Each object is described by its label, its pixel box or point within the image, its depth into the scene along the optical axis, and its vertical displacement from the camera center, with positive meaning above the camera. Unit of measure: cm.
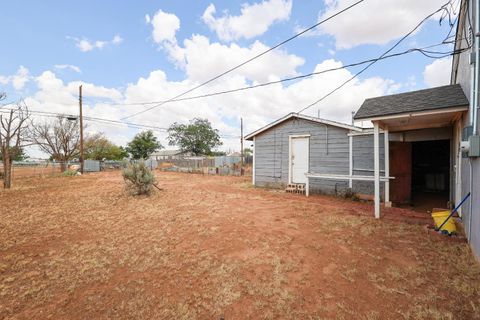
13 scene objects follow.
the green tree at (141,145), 3838 +250
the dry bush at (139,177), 799 -73
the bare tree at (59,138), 2422 +240
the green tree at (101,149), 3135 +153
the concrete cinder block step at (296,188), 871 -125
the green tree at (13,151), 1221 +44
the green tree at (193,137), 4178 +443
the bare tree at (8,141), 1065 +93
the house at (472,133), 284 +39
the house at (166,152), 6804 +218
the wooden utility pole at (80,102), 1749 +475
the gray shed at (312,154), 747 +20
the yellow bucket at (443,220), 393 -124
